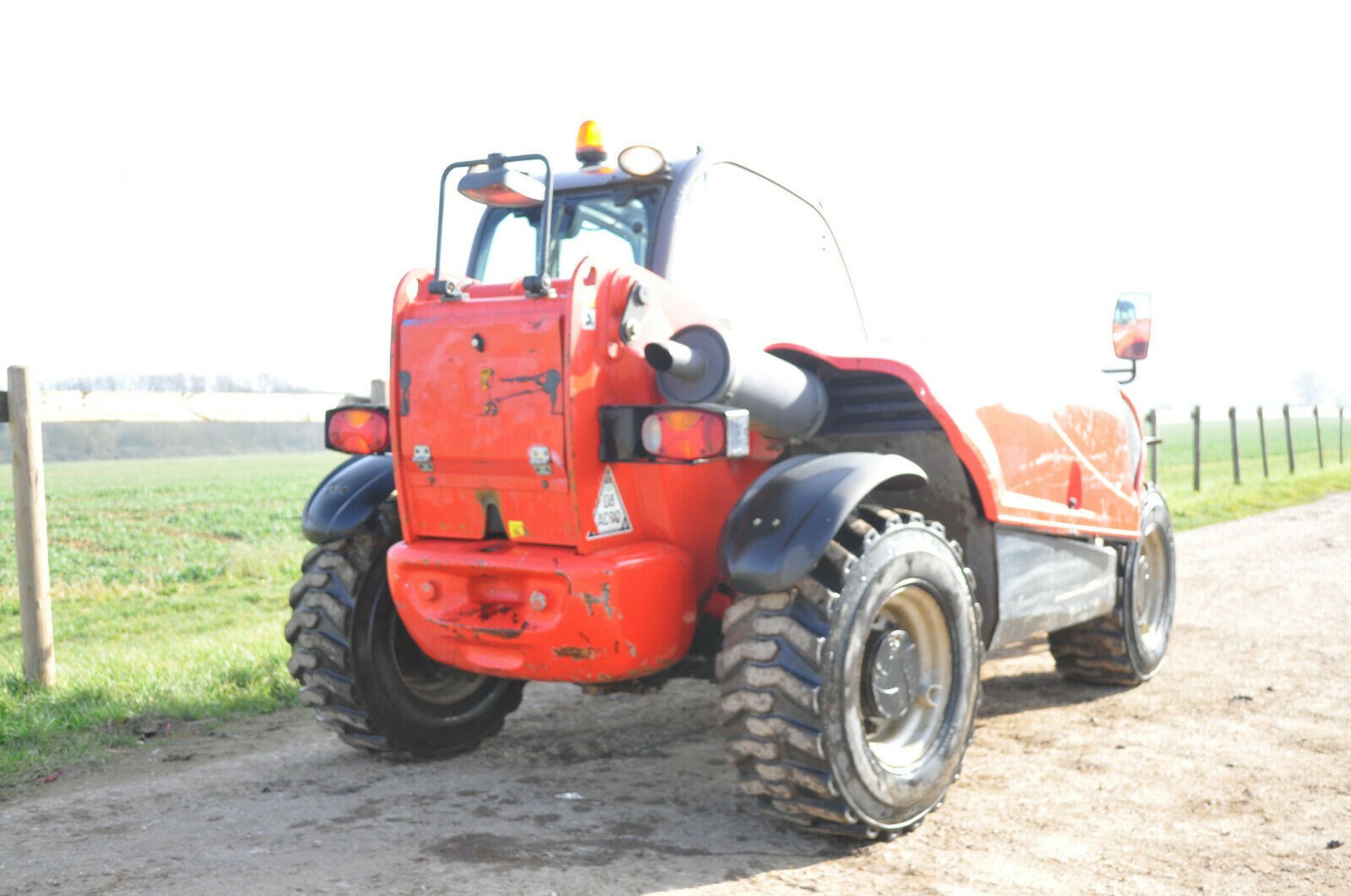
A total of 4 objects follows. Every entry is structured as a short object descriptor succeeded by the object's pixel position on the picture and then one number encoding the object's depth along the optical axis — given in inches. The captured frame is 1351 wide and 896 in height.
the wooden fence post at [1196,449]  713.0
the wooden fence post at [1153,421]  658.2
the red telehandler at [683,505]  139.3
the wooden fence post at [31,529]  242.2
